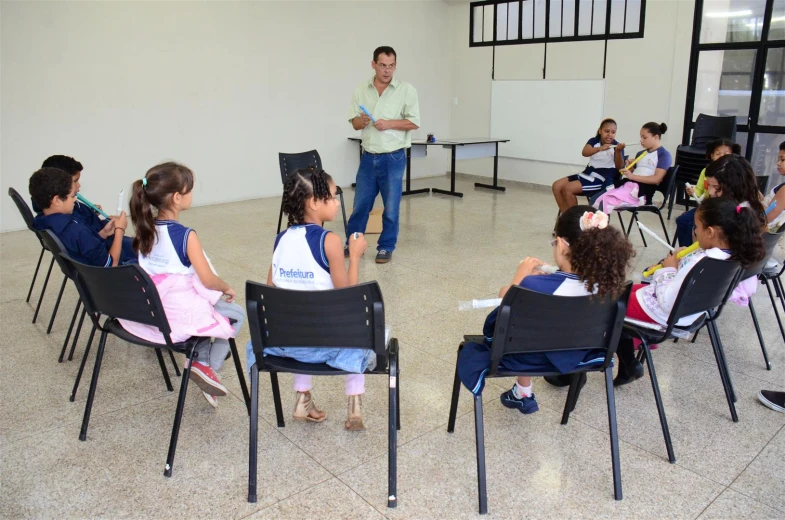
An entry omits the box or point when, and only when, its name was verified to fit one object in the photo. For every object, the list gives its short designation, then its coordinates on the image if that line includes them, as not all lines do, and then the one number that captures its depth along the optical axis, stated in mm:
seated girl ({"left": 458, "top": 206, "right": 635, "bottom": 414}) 1822
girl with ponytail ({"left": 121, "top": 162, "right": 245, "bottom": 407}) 2164
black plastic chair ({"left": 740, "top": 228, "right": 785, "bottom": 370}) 2467
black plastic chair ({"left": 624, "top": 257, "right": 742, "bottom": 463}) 2043
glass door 5926
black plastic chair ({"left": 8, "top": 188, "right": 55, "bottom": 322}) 3111
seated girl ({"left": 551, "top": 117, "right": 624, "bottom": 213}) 5059
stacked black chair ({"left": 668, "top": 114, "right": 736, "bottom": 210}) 5688
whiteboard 7287
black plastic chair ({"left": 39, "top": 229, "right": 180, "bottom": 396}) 2392
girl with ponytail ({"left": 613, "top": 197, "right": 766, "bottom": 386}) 2246
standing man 4473
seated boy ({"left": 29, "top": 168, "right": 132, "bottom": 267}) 2770
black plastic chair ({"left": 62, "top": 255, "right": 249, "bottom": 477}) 1937
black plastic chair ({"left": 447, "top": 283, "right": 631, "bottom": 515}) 1759
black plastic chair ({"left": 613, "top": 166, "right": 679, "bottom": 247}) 4594
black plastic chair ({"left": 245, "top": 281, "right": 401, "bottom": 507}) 1741
